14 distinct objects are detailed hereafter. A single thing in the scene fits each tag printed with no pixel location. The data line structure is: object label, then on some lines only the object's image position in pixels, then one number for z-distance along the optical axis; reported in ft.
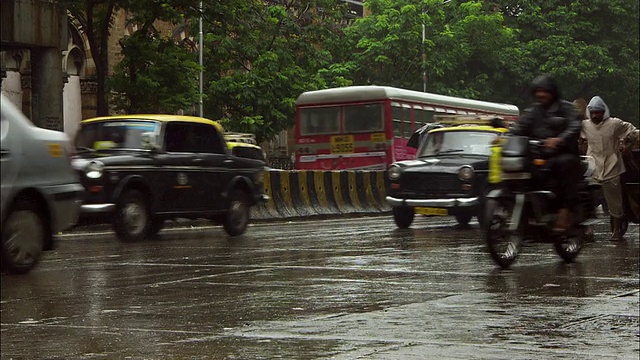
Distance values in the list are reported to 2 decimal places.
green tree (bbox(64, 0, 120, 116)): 95.09
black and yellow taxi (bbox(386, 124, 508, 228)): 71.20
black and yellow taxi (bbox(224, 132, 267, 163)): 80.38
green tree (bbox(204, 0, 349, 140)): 138.31
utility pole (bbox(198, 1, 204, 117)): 138.51
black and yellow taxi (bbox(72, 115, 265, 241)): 58.03
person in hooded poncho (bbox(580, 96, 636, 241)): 49.21
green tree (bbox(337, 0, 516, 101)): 183.01
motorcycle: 26.18
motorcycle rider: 27.04
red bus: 110.22
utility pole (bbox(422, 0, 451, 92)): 180.14
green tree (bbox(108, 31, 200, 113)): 105.91
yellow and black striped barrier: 88.33
